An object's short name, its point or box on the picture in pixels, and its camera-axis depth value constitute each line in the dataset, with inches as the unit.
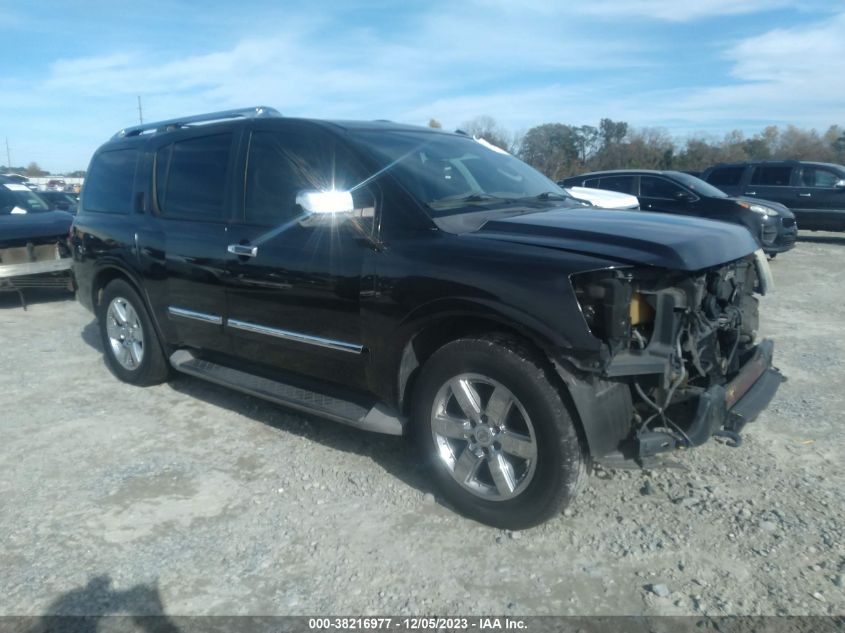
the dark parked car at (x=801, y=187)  592.4
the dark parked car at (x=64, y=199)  695.9
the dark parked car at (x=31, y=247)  342.2
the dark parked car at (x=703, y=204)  458.9
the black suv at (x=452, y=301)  121.0
